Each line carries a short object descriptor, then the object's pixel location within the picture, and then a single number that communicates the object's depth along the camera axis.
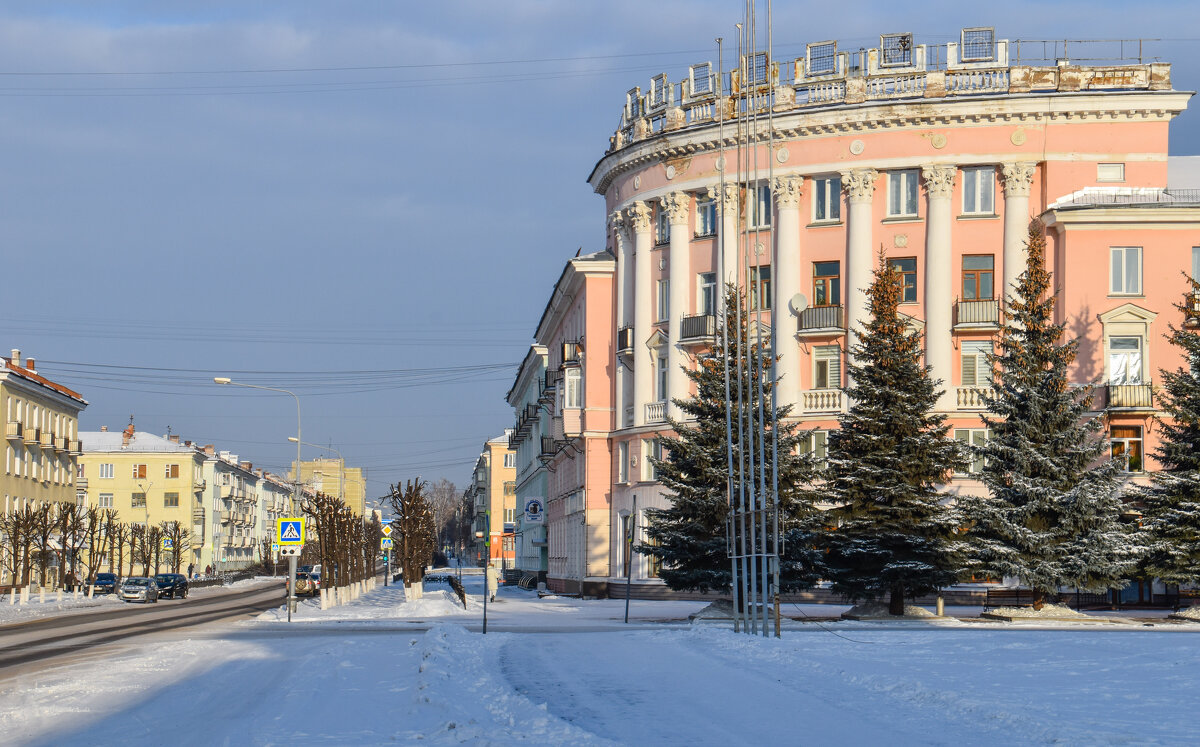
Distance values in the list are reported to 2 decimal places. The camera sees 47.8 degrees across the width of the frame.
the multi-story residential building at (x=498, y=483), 150.00
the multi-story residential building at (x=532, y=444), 76.94
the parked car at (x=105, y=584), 78.88
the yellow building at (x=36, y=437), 83.38
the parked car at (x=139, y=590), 66.00
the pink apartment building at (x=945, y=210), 47.66
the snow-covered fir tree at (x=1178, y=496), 36.34
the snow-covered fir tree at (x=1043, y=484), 36.34
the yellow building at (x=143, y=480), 124.38
